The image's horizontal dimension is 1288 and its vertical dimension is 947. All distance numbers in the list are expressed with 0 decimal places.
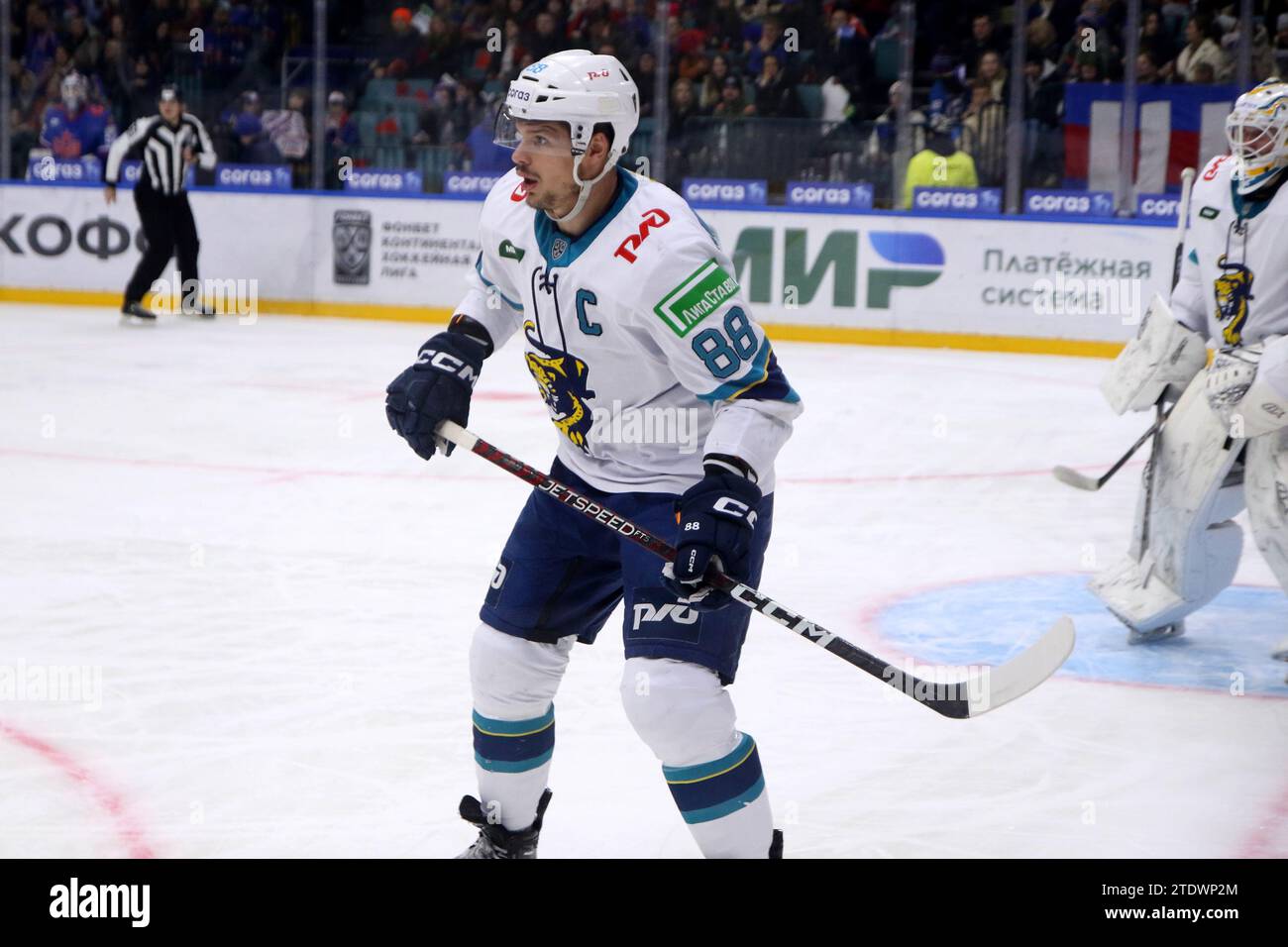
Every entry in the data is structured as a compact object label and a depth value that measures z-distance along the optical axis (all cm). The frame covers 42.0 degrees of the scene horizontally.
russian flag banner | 920
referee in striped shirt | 1034
